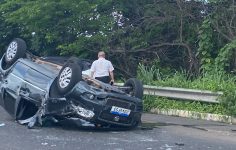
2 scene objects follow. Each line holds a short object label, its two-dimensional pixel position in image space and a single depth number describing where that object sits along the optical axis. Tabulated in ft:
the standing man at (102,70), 50.93
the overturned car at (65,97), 36.81
